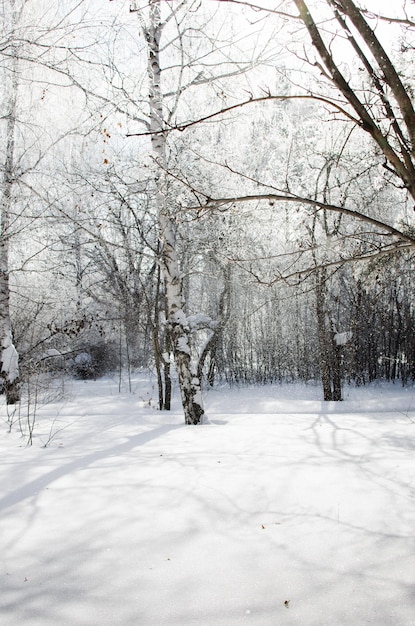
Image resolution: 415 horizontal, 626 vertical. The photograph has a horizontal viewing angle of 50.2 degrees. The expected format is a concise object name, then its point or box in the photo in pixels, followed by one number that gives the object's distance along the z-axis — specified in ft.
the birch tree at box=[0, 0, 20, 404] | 25.03
